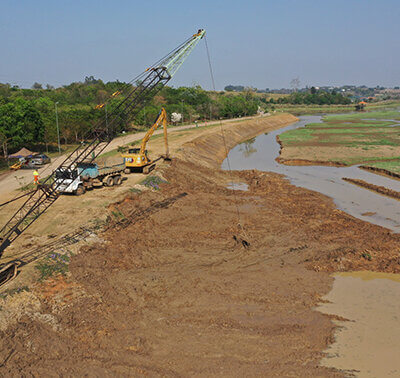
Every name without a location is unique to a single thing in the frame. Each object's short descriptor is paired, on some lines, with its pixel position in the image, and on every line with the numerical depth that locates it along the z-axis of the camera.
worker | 31.38
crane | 16.73
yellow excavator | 36.50
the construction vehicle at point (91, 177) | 27.77
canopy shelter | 45.62
